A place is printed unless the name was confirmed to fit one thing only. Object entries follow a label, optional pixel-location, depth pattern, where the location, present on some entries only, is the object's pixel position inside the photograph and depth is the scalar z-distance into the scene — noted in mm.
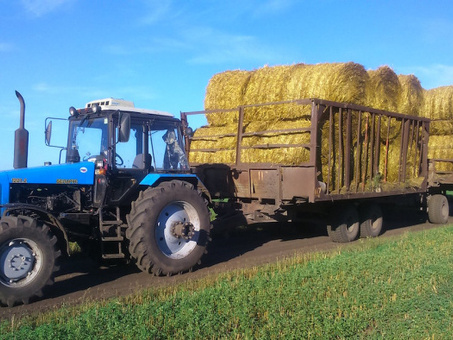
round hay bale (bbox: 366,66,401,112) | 9977
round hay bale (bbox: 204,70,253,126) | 9961
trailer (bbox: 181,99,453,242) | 8289
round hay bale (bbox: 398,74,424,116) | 11008
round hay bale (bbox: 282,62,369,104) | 8953
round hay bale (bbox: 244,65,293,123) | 9219
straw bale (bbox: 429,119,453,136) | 12484
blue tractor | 5328
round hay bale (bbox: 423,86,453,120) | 12281
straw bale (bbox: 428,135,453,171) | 12484
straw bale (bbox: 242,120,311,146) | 8519
